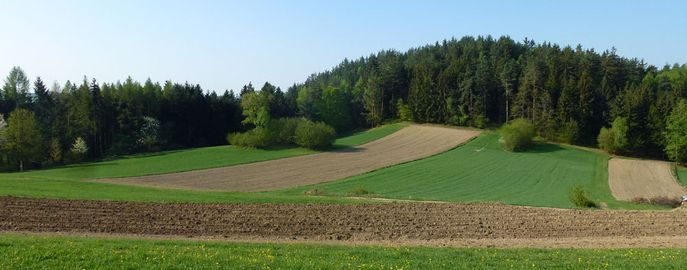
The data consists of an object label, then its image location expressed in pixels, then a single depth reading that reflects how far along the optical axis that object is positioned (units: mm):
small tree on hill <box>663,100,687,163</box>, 73875
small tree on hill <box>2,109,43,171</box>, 71688
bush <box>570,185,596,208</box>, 39000
